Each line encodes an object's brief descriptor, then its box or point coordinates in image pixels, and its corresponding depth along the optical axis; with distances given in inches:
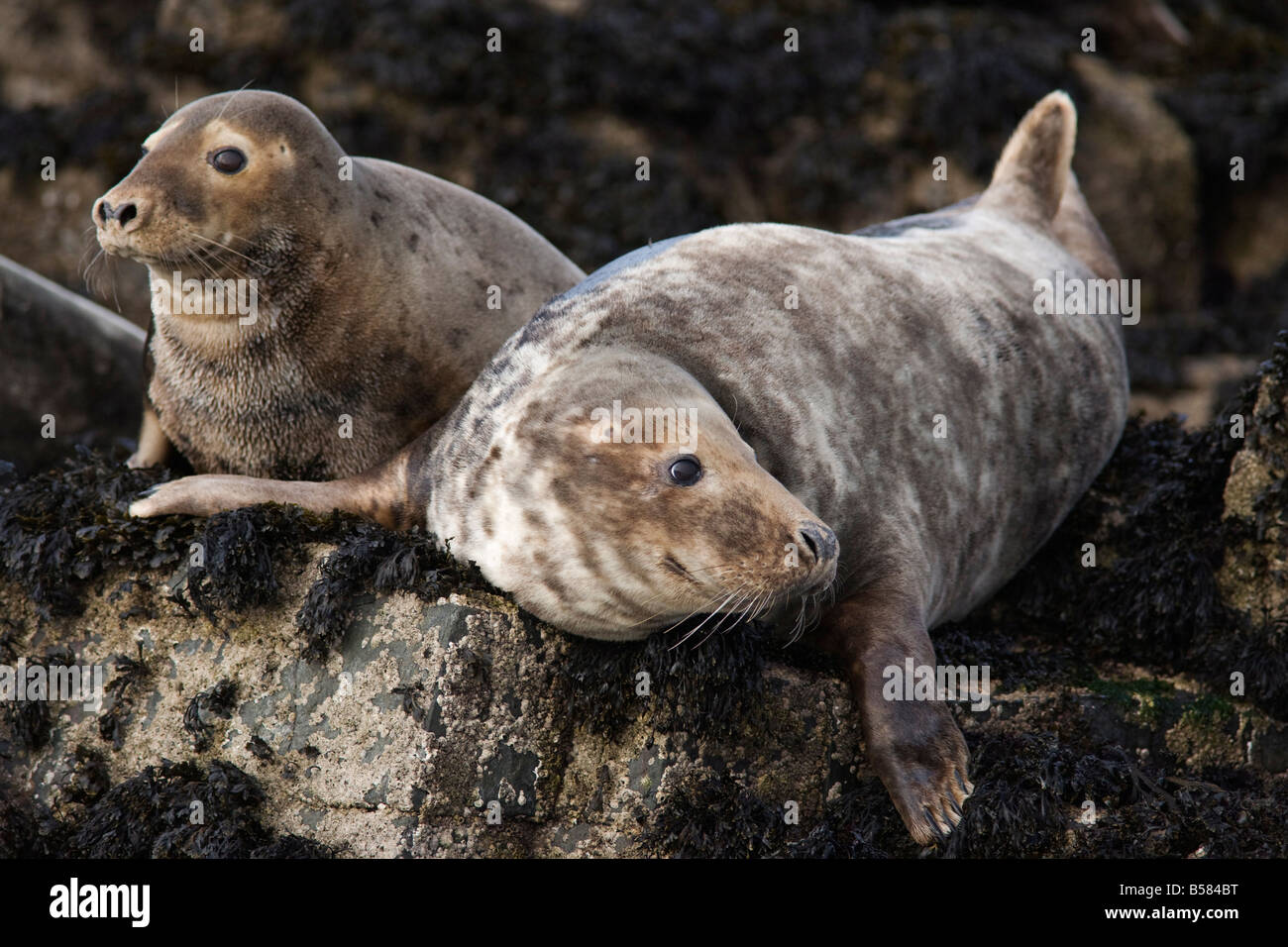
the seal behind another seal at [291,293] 165.6
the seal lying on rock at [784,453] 135.3
